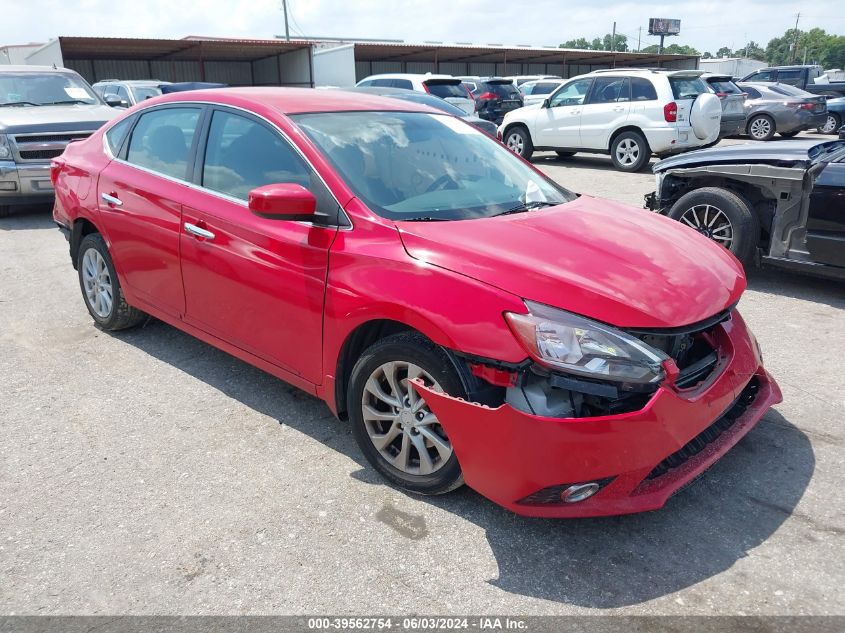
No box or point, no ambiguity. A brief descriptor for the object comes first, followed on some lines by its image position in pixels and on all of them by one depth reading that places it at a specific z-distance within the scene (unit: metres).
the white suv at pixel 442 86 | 15.95
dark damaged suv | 5.34
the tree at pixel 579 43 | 139.30
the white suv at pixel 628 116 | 12.33
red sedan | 2.61
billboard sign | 82.31
